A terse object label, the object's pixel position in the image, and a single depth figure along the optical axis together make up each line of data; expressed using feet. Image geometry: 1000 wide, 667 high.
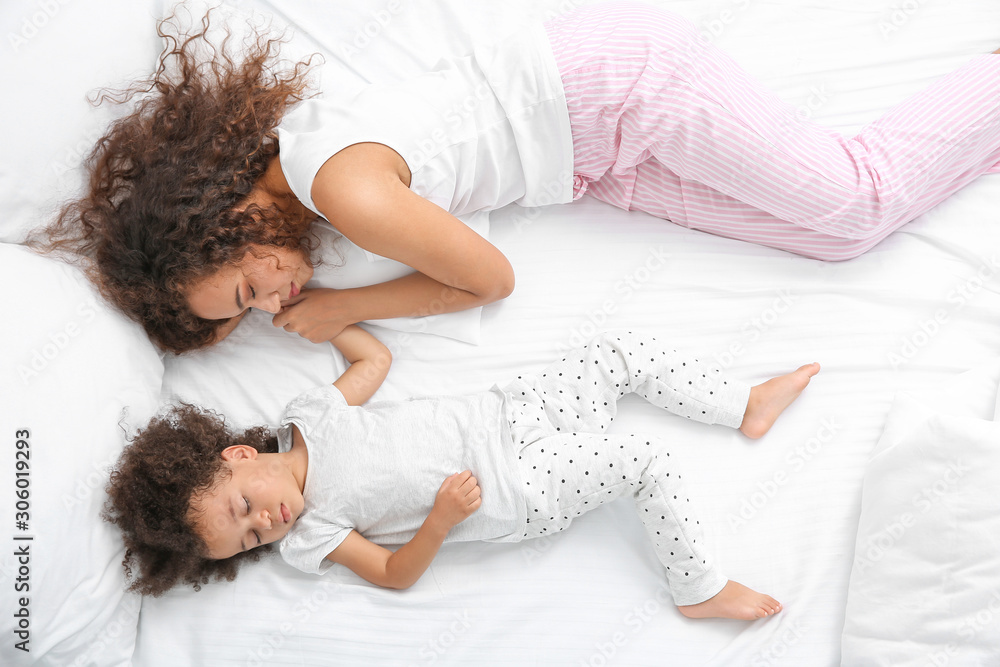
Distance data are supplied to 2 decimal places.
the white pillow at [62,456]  3.43
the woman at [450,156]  3.75
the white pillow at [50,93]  3.86
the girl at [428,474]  3.80
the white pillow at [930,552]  3.31
